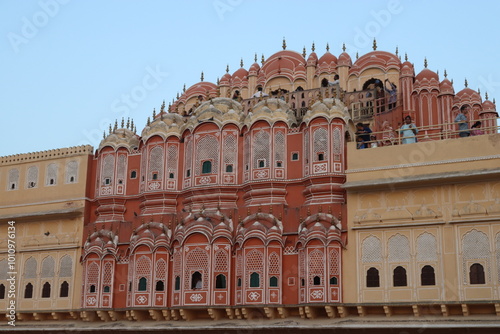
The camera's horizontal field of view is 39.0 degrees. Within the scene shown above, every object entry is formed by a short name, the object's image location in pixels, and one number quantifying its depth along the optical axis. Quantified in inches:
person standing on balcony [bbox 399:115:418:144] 873.5
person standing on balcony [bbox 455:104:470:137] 939.3
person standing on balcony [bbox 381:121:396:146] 982.7
